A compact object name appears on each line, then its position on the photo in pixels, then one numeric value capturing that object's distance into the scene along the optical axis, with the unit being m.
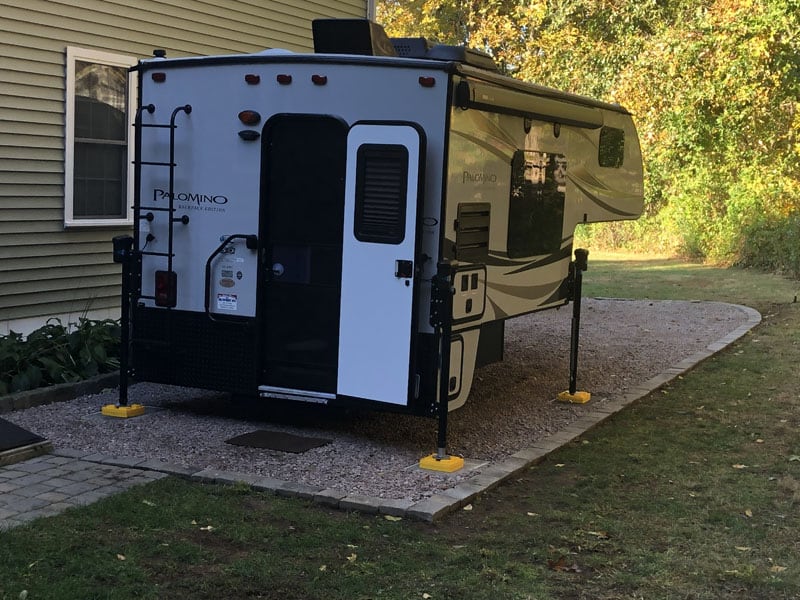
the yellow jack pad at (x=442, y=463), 5.99
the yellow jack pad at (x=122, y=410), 7.02
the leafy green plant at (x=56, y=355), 7.55
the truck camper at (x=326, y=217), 6.14
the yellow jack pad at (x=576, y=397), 8.13
